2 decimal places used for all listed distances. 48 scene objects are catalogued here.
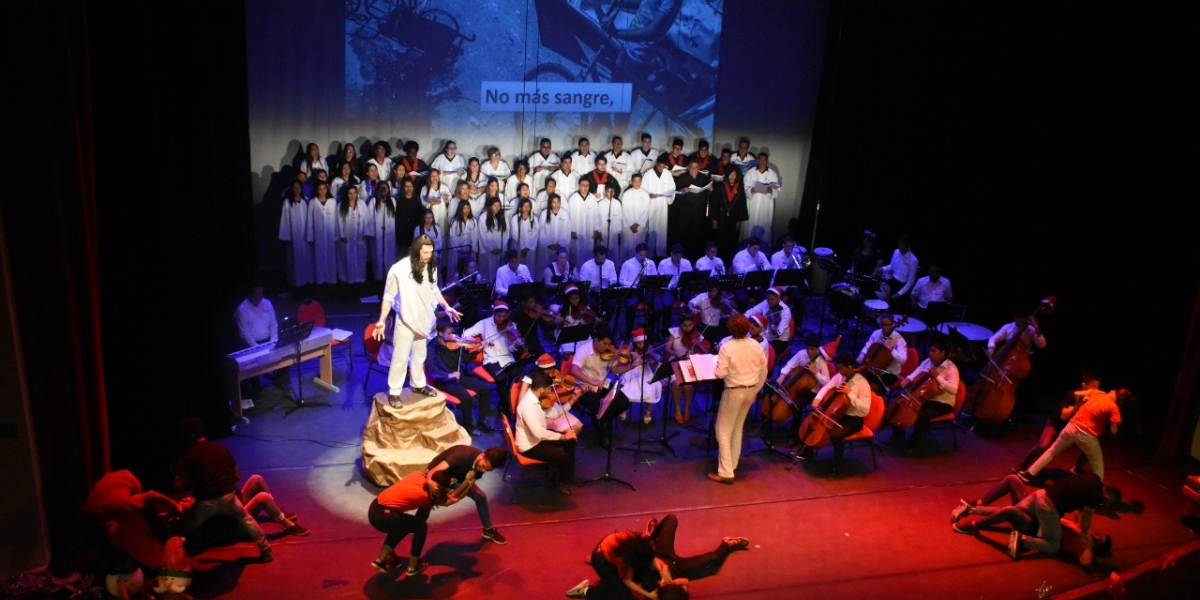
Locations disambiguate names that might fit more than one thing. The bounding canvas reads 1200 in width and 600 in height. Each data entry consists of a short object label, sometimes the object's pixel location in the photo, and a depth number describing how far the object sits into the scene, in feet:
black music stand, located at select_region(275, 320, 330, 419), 28.55
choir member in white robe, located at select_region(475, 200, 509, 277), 41.81
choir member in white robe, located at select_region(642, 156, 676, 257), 45.83
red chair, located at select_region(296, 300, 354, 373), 30.66
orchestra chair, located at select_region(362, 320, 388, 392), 30.01
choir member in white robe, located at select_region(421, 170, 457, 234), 41.42
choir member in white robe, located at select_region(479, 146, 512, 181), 43.83
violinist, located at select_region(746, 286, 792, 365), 32.30
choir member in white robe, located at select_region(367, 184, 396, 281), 41.65
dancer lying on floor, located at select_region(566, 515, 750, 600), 18.86
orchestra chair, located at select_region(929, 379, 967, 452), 28.09
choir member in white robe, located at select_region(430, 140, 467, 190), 43.73
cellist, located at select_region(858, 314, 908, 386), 29.81
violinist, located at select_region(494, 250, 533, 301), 37.45
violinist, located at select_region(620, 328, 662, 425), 27.73
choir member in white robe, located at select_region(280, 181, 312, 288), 40.73
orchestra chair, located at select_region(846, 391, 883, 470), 26.48
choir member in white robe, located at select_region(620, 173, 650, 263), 45.24
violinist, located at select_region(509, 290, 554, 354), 30.30
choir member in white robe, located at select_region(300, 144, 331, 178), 40.96
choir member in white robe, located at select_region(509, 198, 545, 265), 42.05
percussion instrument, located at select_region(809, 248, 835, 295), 44.89
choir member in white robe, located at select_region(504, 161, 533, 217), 43.78
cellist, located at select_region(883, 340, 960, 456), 27.76
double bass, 29.30
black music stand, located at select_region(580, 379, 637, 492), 25.67
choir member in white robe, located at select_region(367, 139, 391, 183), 42.27
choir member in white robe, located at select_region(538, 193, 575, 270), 43.29
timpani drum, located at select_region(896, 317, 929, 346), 33.34
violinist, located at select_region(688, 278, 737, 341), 33.78
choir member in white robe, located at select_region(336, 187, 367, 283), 41.27
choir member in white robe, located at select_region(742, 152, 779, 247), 48.14
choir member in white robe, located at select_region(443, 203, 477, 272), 41.71
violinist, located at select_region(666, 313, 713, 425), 29.43
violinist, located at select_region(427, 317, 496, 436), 27.89
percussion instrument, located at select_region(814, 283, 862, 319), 35.78
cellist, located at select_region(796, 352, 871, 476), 26.07
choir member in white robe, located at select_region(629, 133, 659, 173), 46.14
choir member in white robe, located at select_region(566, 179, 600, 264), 44.24
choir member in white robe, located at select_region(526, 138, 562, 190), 45.32
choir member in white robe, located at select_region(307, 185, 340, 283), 40.96
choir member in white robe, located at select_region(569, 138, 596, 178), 45.50
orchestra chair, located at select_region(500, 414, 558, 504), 24.03
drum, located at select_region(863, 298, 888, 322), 34.99
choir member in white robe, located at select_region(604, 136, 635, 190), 45.14
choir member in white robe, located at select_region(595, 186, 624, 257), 44.88
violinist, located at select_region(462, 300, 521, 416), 28.73
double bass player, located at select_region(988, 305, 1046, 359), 29.01
